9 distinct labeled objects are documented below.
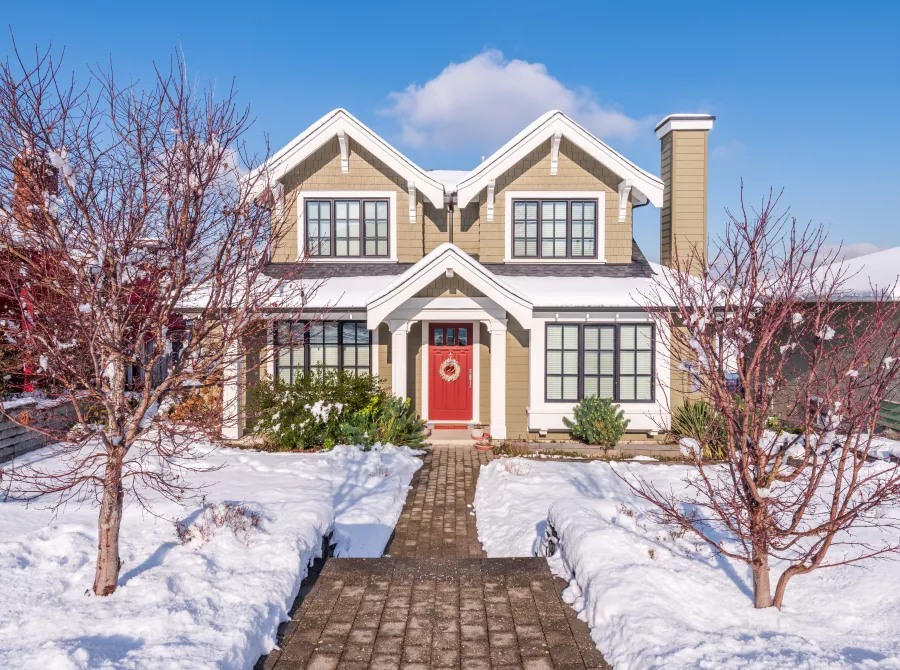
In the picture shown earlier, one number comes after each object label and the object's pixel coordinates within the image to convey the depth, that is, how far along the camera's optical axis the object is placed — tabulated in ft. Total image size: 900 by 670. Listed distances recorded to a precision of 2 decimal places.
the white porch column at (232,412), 40.17
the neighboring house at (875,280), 39.29
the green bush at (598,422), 39.24
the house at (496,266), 40.68
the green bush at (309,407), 37.68
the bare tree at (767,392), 15.17
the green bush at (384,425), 37.22
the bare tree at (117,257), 14.69
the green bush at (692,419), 37.55
